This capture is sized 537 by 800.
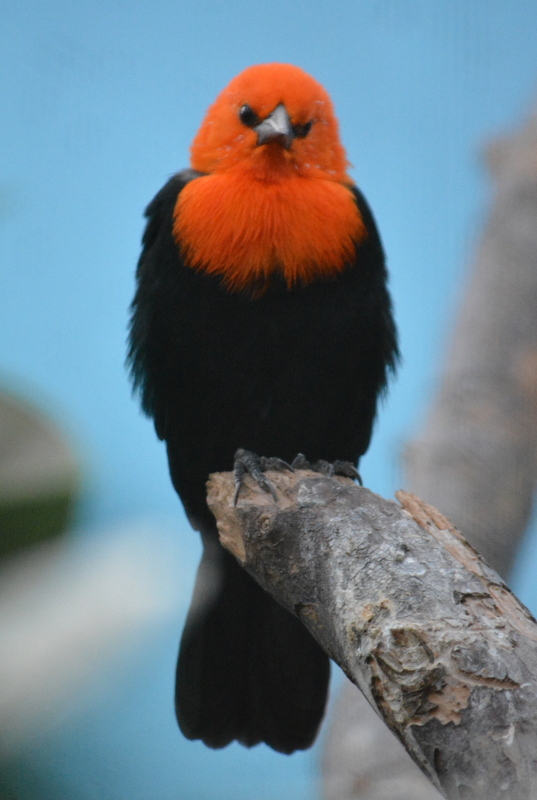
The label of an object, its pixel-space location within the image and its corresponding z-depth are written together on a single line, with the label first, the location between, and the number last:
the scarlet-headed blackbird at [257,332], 3.23
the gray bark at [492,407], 3.29
